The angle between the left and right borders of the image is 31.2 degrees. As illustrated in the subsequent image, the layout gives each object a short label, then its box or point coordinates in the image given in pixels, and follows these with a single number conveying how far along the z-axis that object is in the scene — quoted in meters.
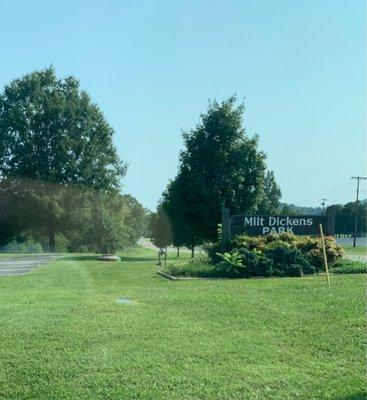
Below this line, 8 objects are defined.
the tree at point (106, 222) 48.81
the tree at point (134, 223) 68.02
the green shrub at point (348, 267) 15.99
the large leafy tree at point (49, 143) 44.81
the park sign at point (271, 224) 18.93
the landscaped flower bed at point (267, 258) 15.59
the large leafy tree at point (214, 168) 28.86
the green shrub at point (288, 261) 15.64
